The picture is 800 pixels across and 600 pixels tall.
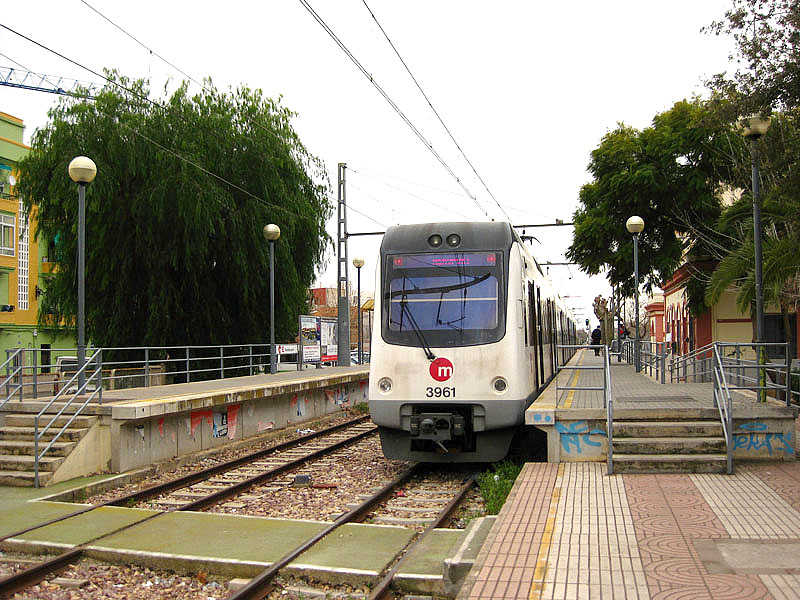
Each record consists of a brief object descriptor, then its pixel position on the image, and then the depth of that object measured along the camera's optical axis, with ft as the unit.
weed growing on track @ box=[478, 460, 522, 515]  29.58
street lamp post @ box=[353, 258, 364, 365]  91.71
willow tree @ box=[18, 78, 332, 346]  77.77
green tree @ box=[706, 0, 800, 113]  31.32
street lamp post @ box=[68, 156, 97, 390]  39.86
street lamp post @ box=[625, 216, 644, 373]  65.26
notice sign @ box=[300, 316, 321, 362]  84.33
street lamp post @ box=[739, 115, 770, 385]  34.91
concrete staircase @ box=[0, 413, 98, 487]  34.17
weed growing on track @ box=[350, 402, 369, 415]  73.46
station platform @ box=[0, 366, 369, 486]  35.50
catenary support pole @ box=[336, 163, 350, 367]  92.12
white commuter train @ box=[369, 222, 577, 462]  35.09
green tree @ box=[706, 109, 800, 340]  33.50
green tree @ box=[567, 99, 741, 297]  87.04
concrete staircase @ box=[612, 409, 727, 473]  31.17
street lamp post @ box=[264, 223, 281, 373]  67.21
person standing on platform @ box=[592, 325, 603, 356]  126.19
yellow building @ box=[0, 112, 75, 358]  134.10
